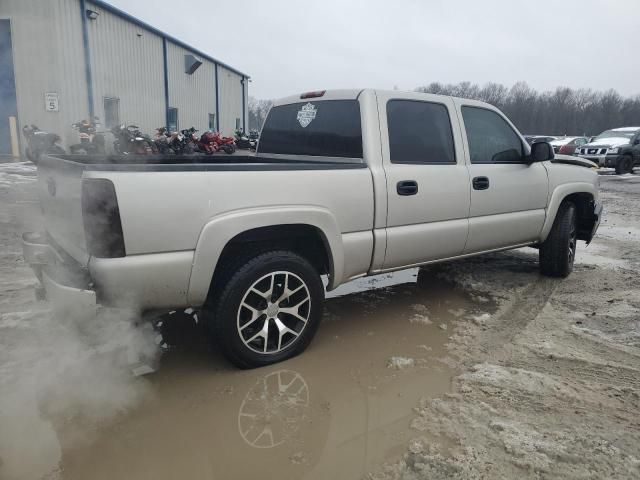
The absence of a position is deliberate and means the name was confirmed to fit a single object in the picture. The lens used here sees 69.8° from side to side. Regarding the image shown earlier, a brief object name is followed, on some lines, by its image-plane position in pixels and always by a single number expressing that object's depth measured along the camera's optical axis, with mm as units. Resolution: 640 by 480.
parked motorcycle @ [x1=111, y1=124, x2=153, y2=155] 10745
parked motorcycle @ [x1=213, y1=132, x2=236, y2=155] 15708
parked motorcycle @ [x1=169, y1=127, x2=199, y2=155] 14250
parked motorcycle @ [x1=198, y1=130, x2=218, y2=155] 15289
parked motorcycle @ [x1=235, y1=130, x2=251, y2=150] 18453
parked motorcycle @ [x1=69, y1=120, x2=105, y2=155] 6586
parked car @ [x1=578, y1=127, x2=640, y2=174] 16594
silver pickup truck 2350
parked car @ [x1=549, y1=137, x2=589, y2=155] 17831
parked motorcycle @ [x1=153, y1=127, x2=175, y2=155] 13601
